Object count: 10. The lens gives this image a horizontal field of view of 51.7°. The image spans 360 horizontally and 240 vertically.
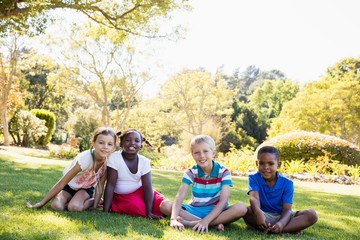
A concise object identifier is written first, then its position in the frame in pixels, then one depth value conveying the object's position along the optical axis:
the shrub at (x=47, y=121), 23.13
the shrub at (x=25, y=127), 21.50
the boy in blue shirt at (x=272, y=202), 3.75
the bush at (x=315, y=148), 12.47
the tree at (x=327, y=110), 21.94
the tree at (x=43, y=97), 32.62
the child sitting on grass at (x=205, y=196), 3.80
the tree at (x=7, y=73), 20.61
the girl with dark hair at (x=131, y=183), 4.29
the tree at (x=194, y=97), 26.84
